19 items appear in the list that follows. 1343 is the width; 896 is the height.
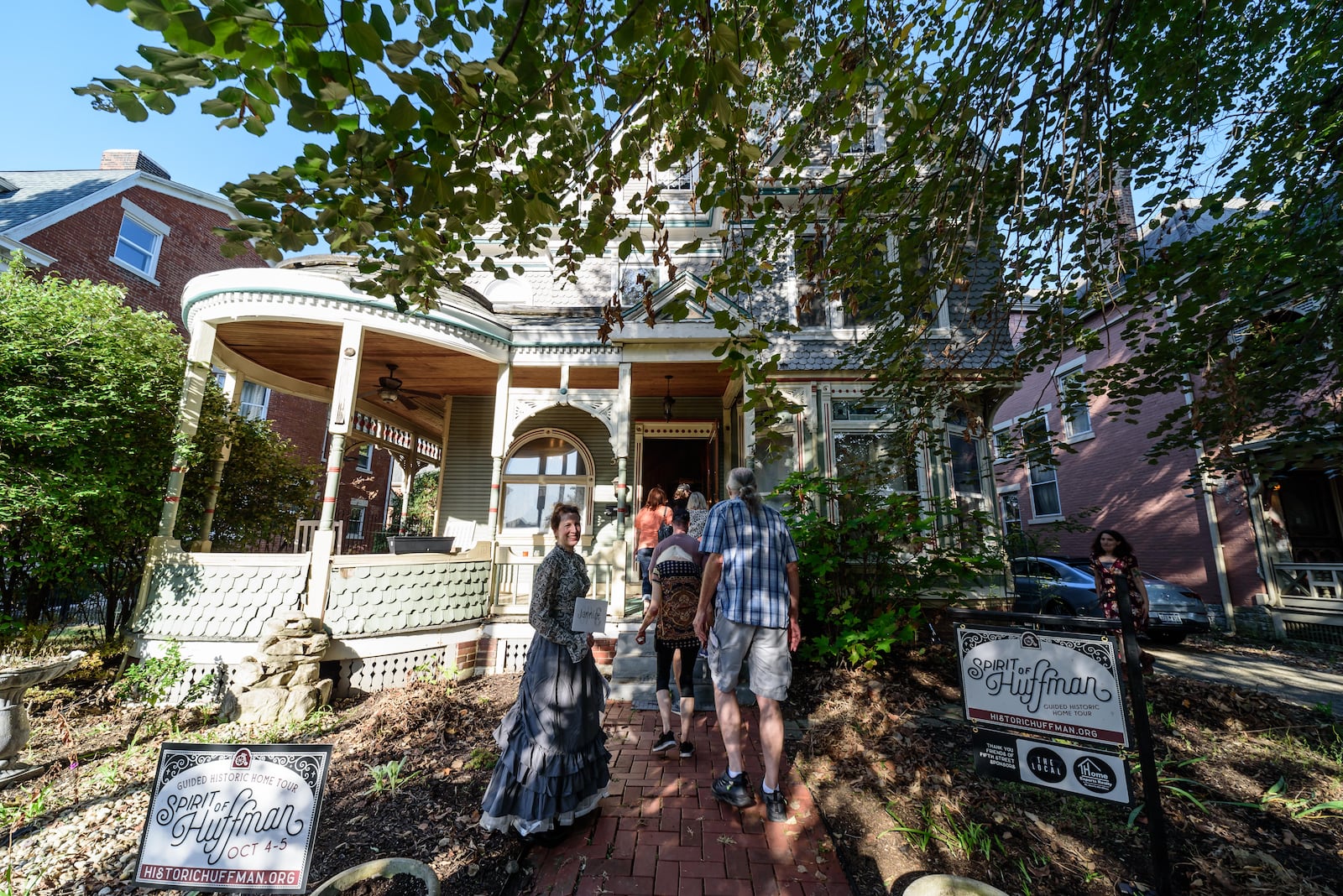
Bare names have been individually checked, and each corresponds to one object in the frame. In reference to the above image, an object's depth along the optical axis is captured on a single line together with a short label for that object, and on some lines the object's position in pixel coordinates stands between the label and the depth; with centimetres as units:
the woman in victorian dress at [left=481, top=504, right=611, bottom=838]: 277
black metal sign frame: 212
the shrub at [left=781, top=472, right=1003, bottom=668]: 525
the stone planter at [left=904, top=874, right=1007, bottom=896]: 191
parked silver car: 919
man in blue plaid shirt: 309
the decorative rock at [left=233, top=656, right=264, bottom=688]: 485
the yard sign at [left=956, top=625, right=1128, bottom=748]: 223
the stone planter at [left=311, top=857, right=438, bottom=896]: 201
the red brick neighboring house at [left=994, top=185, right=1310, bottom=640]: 999
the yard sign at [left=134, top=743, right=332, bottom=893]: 202
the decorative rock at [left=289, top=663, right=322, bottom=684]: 510
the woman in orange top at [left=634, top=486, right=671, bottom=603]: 639
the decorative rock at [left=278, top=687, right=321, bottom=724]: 482
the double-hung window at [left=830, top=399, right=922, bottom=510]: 804
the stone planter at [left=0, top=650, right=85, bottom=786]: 338
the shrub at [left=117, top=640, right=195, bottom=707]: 527
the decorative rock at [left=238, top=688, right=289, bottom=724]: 472
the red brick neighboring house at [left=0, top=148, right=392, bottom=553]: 1012
